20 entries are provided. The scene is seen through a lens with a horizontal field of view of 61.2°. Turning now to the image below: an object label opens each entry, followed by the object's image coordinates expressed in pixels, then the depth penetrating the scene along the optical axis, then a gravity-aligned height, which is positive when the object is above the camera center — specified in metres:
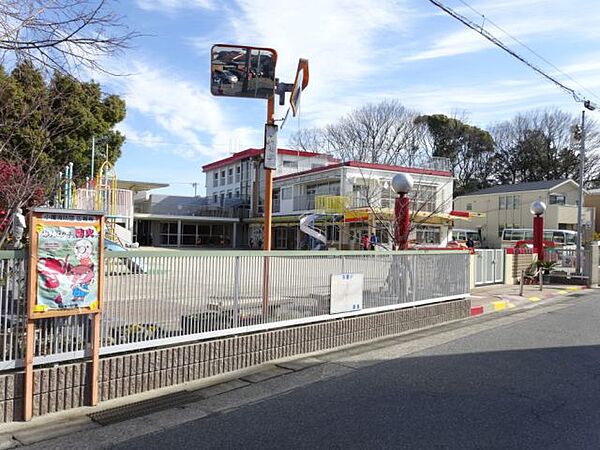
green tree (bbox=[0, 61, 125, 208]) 6.98 +2.11
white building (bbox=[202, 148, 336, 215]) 49.59 +6.72
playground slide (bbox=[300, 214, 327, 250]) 24.36 +0.53
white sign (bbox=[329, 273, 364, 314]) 7.75 -0.87
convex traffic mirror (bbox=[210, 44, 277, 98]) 7.52 +2.49
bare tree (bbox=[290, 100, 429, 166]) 57.12 +10.89
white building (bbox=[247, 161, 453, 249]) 33.81 +2.63
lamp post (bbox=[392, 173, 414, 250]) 11.36 +0.66
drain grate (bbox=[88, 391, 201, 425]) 4.73 -1.73
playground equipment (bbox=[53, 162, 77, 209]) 12.54 +1.34
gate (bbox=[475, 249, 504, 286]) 17.08 -0.93
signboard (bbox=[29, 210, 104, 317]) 4.49 -0.27
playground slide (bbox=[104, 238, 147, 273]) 5.27 -0.33
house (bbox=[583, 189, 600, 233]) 52.66 +4.14
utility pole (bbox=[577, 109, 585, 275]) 22.50 +2.79
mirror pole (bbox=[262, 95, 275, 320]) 7.79 +0.64
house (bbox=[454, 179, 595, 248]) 44.91 +3.15
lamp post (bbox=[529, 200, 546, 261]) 19.83 +0.47
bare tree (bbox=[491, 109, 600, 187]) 60.59 +9.88
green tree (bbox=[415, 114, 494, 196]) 62.78 +11.63
